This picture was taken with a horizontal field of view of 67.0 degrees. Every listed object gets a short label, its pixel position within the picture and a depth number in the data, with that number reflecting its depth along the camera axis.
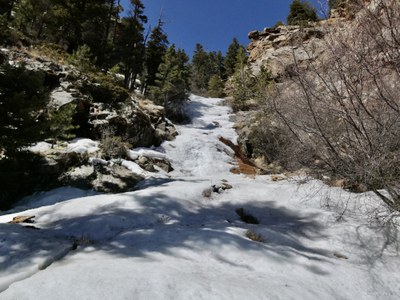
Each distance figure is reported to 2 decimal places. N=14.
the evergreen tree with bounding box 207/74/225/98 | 40.81
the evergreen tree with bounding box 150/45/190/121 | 26.83
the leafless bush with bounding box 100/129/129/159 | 11.99
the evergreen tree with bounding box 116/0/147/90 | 29.55
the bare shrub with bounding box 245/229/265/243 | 5.95
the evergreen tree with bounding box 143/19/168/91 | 32.81
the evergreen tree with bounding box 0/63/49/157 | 8.09
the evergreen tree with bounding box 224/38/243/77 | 49.03
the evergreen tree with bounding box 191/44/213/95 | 49.58
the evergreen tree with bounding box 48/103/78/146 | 9.50
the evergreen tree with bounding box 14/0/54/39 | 23.12
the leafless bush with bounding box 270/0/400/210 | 4.20
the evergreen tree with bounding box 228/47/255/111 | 27.41
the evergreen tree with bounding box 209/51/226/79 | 55.28
